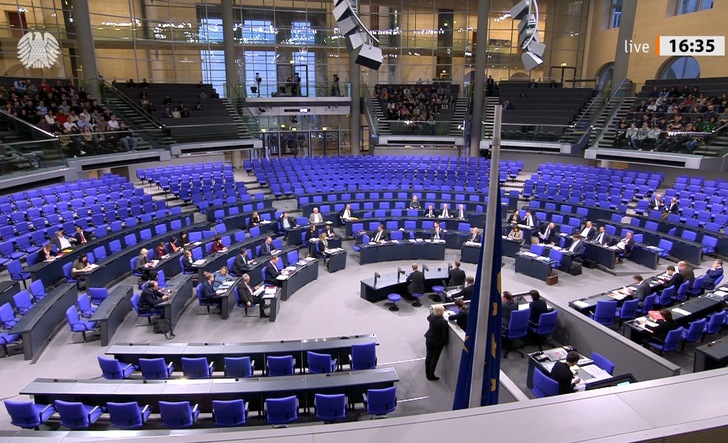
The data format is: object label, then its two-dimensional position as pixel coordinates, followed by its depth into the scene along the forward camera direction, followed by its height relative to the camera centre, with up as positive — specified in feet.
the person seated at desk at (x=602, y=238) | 47.33 -12.41
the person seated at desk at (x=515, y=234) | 49.81 -12.64
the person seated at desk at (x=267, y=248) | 46.09 -13.15
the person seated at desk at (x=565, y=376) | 22.41 -12.10
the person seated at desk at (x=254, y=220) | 54.44 -12.39
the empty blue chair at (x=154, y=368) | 25.21 -13.44
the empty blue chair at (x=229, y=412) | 21.74 -13.59
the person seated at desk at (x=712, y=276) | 37.37 -12.51
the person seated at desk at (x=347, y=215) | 56.95 -12.59
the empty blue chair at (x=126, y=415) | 21.40 -13.44
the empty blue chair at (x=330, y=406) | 22.33 -13.60
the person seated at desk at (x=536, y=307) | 30.94 -12.37
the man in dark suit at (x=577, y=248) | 45.85 -12.85
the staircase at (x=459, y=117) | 95.20 -1.87
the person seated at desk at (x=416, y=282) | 38.19 -13.44
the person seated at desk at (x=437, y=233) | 51.06 -13.04
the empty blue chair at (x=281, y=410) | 21.95 -13.53
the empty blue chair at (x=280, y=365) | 25.49 -13.30
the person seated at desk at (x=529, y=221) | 54.03 -12.28
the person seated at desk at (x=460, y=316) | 28.45 -11.93
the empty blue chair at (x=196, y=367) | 25.36 -13.45
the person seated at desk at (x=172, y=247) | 45.60 -12.99
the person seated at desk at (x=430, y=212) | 58.13 -12.27
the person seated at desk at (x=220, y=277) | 38.04 -13.39
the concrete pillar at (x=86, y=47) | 79.56 +9.61
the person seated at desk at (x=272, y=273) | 40.63 -13.65
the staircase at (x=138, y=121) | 75.72 -2.46
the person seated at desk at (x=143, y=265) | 40.60 -13.05
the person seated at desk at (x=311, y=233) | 52.04 -13.32
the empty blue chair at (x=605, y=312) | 31.83 -13.08
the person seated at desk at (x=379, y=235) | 50.19 -13.10
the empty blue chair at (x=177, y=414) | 21.36 -13.43
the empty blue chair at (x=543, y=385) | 22.58 -12.85
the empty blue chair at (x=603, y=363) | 24.09 -12.48
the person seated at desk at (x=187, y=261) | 41.50 -12.91
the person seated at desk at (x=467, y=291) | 33.86 -12.57
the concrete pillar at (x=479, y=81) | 100.89 +5.52
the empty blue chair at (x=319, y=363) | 25.99 -13.44
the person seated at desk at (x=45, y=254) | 40.45 -12.11
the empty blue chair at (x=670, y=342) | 28.78 -13.70
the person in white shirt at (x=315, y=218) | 54.03 -12.09
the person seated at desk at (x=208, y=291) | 36.24 -13.46
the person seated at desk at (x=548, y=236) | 51.13 -13.15
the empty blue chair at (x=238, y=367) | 25.39 -13.38
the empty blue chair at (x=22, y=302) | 32.71 -13.06
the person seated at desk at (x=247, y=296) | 36.19 -13.77
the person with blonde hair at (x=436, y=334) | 27.81 -12.67
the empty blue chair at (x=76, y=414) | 21.42 -13.56
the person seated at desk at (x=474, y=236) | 48.83 -12.78
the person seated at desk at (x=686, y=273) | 36.11 -11.85
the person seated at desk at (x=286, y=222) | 54.29 -12.70
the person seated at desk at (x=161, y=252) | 43.47 -12.81
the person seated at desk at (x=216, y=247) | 45.47 -12.86
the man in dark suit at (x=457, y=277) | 38.68 -13.14
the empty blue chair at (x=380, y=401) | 22.89 -13.63
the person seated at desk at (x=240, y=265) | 41.60 -13.28
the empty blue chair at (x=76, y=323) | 31.45 -13.87
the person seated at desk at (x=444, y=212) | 57.98 -12.15
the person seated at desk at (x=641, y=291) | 34.01 -12.44
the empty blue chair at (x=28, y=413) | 21.24 -13.53
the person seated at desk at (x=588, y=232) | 48.73 -12.17
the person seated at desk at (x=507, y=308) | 31.17 -12.55
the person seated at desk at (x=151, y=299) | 33.71 -13.16
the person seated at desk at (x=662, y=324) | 29.40 -12.79
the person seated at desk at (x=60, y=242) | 42.86 -11.85
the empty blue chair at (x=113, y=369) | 25.25 -13.52
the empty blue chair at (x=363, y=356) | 26.76 -13.53
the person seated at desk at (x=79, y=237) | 44.93 -11.98
